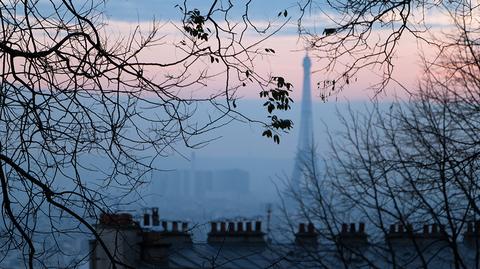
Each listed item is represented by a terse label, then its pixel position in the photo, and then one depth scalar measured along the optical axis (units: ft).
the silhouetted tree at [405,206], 58.08
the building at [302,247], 82.07
